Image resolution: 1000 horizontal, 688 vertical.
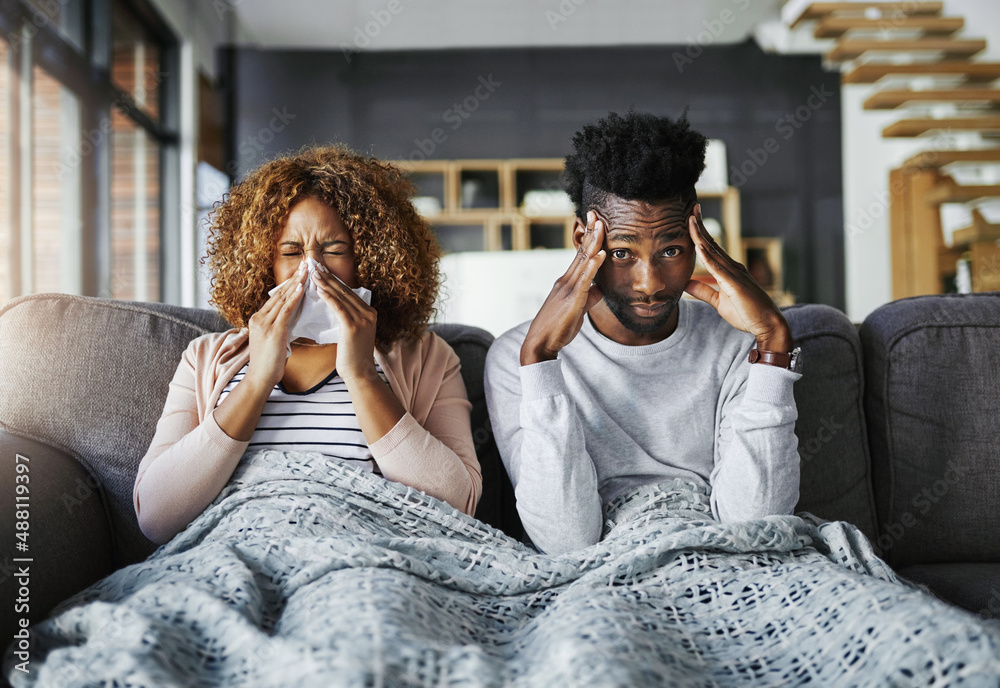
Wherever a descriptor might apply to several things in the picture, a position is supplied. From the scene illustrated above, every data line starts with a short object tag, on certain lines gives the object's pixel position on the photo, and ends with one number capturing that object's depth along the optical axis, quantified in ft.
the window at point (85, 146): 11.77
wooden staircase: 15.31
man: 4.19
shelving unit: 20.03
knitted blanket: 2.63
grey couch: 4.66
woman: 4.21
